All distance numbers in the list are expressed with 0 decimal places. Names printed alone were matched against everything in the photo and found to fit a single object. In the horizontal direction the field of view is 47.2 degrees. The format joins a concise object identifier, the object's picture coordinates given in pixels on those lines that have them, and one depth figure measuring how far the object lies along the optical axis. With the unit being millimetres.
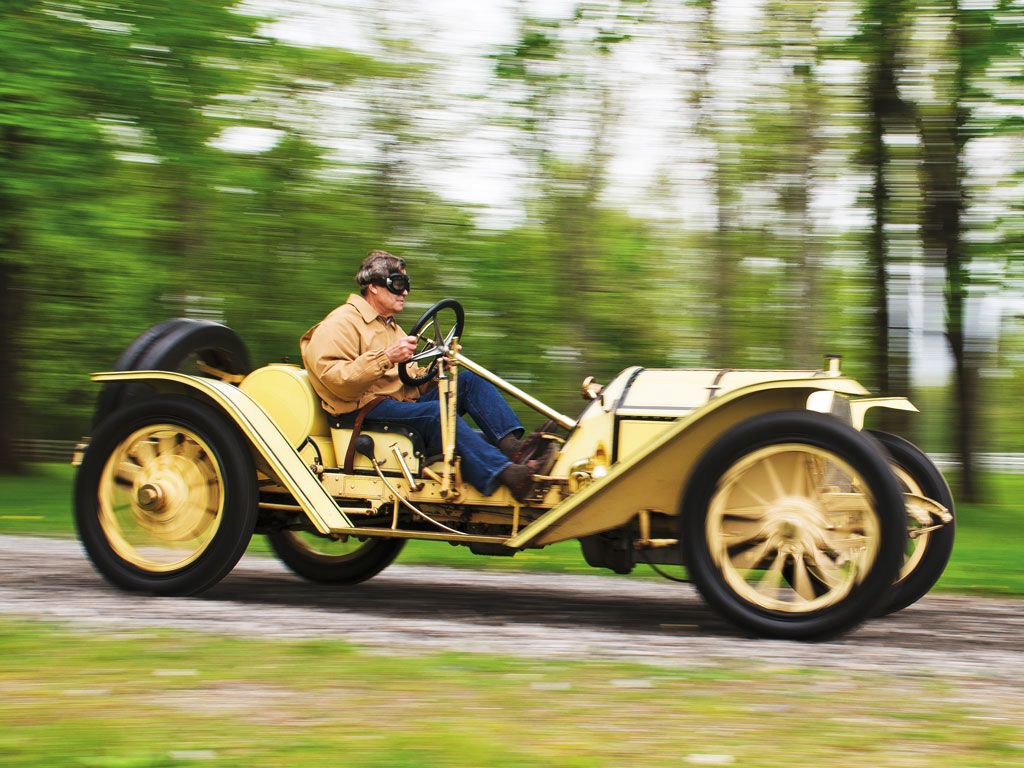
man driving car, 6168
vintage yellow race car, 5289
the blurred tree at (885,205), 14461
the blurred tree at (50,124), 12328
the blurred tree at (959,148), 13438
